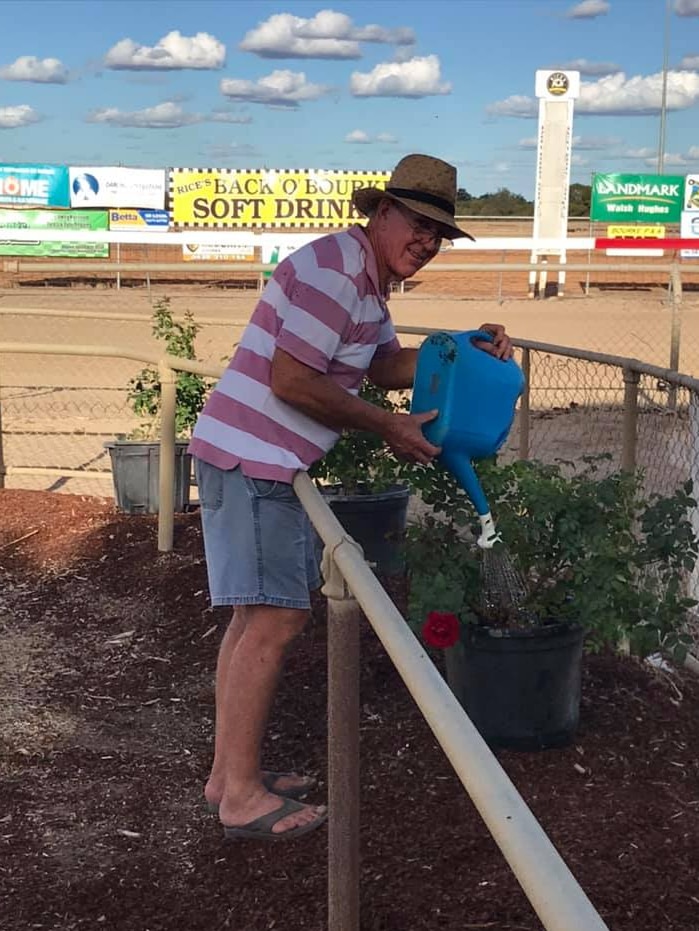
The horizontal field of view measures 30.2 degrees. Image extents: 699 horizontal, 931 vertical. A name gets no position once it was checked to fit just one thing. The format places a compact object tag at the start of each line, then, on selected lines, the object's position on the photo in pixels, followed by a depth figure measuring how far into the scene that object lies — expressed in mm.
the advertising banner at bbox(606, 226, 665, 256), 29078
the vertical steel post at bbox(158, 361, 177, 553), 6160
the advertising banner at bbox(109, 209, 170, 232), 28594
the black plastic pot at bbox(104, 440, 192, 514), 6953
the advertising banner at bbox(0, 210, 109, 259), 26281
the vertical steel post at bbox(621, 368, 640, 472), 4957
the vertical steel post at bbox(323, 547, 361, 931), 2414
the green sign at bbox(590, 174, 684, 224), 28312
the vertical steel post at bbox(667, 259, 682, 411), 9656
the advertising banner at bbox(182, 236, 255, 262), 26188
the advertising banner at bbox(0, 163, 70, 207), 28484
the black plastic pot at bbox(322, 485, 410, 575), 5910
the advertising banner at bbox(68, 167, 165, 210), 28297
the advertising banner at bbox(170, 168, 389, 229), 29453
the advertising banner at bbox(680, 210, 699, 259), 28453
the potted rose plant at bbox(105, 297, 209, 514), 6973
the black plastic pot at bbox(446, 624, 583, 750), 3816
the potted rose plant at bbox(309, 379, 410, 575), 5641
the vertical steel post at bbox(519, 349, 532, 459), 6746
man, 3100
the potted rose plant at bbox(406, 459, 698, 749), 3766
